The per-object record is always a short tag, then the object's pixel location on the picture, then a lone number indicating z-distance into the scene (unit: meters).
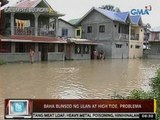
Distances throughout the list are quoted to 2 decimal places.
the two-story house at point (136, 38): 50.23
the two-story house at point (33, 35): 32.44
